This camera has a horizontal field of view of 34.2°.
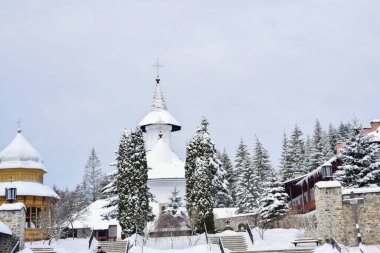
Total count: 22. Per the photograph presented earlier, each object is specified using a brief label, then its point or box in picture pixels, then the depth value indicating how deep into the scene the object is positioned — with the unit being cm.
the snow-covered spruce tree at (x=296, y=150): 6906
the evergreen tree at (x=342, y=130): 7421
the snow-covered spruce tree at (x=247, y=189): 5316
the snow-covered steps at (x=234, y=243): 2979
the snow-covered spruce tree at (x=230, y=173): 6748
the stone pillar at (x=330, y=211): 2778
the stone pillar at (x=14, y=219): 2670
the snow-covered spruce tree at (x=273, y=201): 4012
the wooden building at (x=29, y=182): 3697
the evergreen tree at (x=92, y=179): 8288
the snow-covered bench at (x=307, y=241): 2765
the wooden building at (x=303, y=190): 4041
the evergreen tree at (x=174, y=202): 4486
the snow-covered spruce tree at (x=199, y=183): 3556
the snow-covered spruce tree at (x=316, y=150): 6449
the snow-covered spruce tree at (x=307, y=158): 6616
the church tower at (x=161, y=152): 5078
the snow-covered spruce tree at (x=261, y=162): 6178
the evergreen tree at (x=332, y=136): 7109
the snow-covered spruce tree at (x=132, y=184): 3506
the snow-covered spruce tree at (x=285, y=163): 6156
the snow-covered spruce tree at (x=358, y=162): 3334
